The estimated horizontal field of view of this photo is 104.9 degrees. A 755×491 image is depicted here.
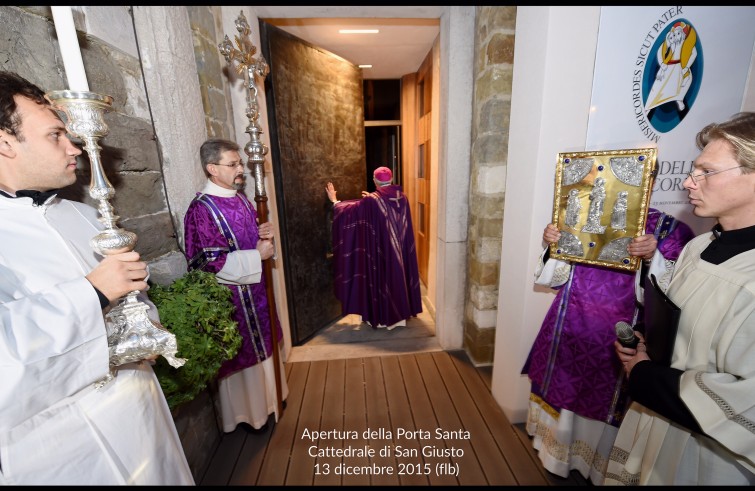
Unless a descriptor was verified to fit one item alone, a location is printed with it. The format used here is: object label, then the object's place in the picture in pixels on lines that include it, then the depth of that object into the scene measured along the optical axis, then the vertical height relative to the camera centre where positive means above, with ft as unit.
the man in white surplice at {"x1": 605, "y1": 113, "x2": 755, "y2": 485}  2.78 -1.87
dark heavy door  9.00 +0.81
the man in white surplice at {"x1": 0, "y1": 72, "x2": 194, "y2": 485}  2.53 -1.25
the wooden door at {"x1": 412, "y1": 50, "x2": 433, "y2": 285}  12.84 +0.52
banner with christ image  5.07 +1.56
